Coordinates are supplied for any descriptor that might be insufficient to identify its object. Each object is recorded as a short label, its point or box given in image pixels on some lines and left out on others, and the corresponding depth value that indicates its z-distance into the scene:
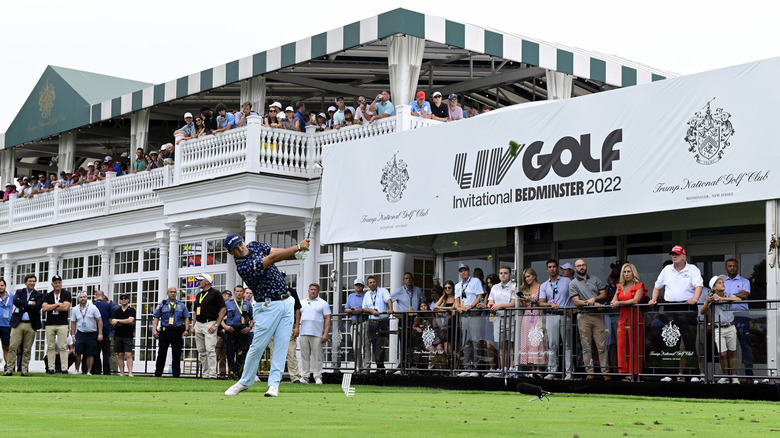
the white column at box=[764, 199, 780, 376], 13.62
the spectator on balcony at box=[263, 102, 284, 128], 23.34
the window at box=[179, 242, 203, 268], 27.77
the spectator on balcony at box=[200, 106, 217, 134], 24.76
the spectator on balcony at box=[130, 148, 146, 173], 28.42
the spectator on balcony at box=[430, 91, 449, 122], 21.86
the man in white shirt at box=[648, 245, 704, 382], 13.89
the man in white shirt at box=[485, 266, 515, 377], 15.73
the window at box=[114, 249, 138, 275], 30.03
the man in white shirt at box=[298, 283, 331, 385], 19.09
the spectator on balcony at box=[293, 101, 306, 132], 23.81
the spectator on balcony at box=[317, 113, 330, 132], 23.56
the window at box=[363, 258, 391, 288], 22.38
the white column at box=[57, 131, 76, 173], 33.94
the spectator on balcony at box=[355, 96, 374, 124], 22.23
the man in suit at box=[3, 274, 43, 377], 20.70
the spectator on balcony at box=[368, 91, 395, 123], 21.92
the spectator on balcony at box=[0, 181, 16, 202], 34.41
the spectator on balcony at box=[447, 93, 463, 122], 21.70
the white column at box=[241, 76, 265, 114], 25.72
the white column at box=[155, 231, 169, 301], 26.22
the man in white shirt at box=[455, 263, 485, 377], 16.23
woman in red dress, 14.02
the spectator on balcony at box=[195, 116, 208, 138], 24.77
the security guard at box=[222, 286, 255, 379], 20.45
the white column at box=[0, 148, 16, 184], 37.25
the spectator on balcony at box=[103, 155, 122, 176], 29.92
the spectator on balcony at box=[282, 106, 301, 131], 23.58
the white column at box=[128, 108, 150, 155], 30.23
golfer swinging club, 11.88
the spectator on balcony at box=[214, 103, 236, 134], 23.95
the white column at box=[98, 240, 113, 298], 30.53
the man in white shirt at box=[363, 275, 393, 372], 17.95
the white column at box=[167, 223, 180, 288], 25.41
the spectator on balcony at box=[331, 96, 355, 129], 22.91
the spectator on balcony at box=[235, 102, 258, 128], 23.39
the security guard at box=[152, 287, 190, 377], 21.81
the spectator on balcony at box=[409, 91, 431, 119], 21.52
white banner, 13.92
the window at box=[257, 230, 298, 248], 25.05
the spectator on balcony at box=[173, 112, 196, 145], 25.27
